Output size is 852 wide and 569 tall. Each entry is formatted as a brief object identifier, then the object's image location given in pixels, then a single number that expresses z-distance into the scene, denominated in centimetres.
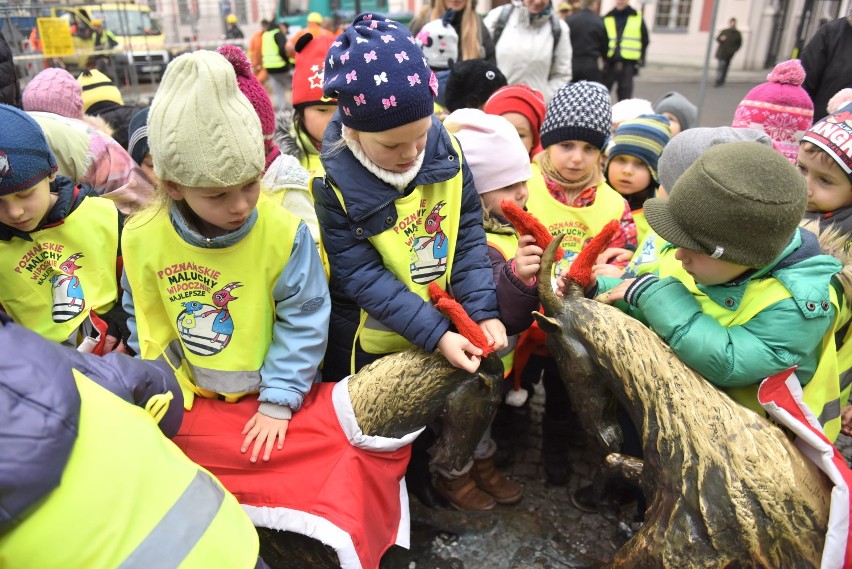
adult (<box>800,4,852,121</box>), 407
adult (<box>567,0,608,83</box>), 719
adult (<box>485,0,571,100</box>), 483
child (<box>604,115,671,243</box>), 301
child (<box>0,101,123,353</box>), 193
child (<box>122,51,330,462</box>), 168
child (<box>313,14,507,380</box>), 164
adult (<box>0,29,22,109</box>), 317
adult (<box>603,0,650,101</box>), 900
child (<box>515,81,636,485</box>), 251
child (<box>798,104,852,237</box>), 211
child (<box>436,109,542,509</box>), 223
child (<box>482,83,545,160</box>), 296
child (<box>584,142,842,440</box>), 147
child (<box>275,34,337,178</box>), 272
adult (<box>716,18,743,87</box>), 1506
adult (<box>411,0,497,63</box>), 491
